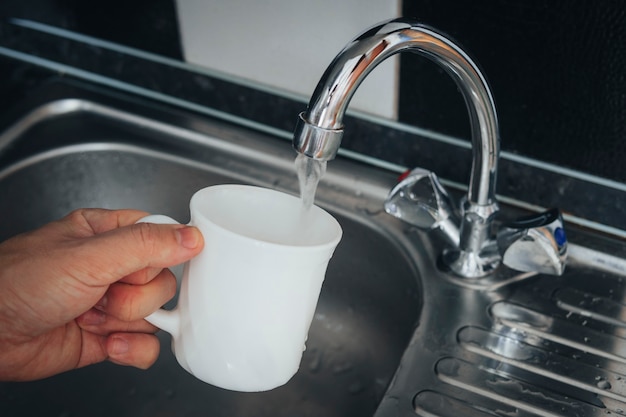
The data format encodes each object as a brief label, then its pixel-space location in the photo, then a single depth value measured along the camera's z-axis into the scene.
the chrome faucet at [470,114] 0.48
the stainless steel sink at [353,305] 0.60
